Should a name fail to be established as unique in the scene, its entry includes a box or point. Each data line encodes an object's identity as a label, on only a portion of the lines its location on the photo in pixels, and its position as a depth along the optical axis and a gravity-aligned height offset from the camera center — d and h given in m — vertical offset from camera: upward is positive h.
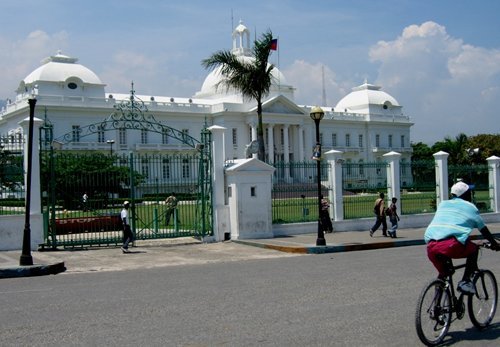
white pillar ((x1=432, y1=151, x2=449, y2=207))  25.14 +0.98
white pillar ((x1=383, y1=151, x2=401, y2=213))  23.86 +1.02
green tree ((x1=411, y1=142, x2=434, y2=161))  102.88 +8.57
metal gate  17.97 +0.44
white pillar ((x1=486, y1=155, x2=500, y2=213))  26.97 +0.82
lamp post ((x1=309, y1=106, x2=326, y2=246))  17.92 +1.50
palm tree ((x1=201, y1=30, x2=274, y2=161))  29.25 +6.50
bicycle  6.23 -1.12
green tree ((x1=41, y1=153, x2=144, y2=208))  18.16 +0.95
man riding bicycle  6.54 -0.38
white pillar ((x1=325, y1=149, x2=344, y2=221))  22.38 +0.84
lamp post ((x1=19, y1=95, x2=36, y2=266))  13.73 -0.20
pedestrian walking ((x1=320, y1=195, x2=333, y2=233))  21.53 -0.48
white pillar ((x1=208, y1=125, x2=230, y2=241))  20.08 +0.67
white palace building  62.97 +11.10
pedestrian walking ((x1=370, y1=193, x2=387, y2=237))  20.66 -0.34
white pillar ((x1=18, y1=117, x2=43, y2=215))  17.30 +1.05
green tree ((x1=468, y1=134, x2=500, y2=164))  77.99 +7.40
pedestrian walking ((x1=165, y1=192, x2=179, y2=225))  20.18 +0.05
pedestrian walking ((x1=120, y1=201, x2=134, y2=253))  17.14 -0.54
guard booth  19.92 +0.28
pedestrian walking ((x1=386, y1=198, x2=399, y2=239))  20.46 -0.51
